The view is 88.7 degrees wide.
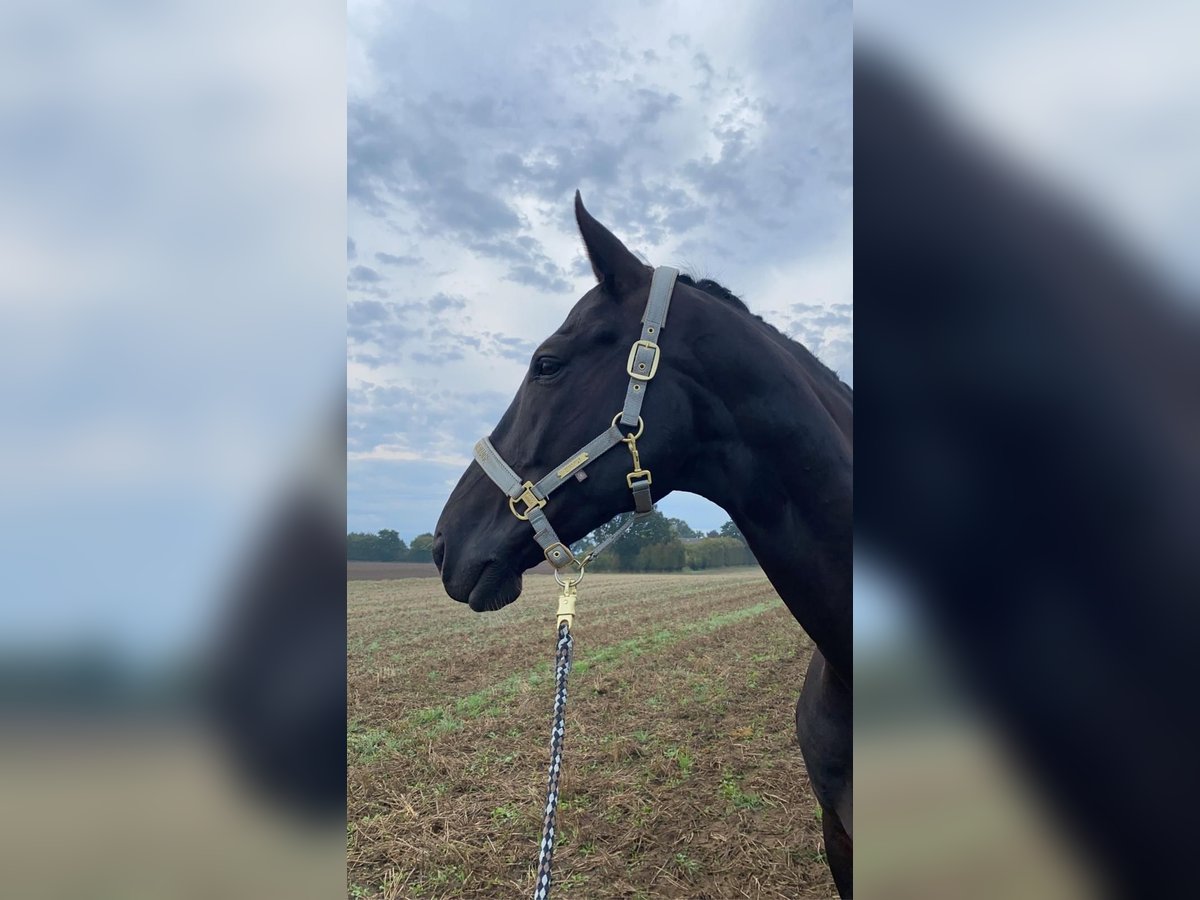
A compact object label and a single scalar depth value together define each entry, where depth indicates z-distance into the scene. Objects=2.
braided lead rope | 1.36
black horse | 2.01
